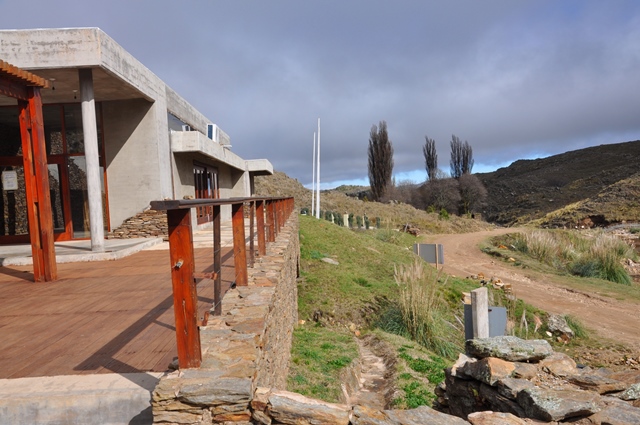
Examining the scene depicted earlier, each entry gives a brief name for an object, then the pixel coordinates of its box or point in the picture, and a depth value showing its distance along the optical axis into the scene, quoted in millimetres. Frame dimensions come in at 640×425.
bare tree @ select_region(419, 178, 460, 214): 51000
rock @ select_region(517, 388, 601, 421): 3061
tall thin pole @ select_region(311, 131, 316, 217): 30903
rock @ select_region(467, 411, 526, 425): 2789
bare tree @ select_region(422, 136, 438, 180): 58656
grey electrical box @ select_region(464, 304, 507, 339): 5906
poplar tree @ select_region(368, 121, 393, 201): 52281
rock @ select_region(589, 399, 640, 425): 2971
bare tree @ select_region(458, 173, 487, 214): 51725
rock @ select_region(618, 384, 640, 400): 3473
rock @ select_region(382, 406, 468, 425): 2613
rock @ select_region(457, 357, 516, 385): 3945
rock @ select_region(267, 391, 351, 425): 2518
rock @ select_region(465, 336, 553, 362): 4230
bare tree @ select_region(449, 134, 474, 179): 58875
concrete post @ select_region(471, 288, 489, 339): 5664
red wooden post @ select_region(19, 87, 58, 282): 5941
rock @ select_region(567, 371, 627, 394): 3598
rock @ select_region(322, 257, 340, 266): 13393
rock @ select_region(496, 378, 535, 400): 3557
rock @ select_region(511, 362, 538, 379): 3879
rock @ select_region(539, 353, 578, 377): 3996
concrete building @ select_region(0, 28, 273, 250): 9359
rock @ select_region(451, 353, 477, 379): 4527
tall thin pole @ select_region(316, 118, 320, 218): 27775
